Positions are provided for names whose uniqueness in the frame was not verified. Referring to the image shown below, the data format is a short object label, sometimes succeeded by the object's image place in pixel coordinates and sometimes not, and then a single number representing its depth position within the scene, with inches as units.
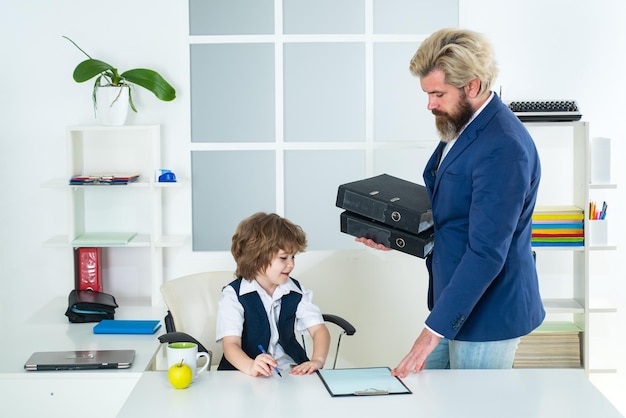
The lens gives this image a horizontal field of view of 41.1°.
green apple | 91.1
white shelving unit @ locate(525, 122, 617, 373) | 153.9
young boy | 113.1
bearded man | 89.7
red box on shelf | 153.4
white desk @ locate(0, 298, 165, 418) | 112.6
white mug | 94.4
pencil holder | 154.2
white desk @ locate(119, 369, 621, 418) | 84.7
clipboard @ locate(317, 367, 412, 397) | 90.7
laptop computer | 113.7
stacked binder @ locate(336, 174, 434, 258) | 103.9
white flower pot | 150.6
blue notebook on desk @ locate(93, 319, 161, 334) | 130.6
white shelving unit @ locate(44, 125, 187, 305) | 153.3
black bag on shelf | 138.9
